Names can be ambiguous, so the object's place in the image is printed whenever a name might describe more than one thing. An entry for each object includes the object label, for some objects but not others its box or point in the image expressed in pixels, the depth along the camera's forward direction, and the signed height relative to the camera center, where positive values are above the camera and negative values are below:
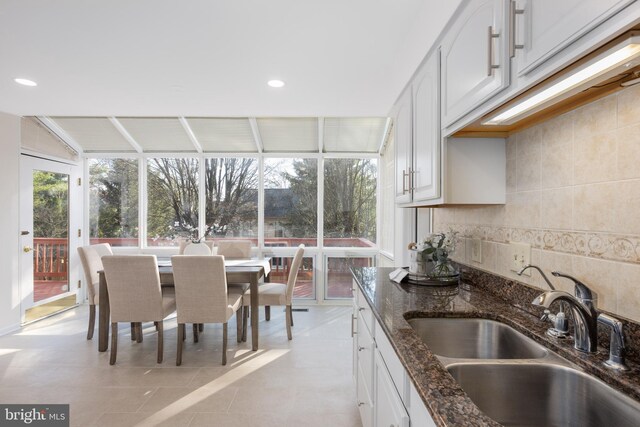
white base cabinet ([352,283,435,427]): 0.93 -0.62
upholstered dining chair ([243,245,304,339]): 3.34 -0.86
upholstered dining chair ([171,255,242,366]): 2.69 -0.67
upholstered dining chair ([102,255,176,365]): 2.75 -0.67
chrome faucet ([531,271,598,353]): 0.93 -0.29
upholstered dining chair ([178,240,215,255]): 3.55 -0.42
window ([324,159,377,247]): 4.64 +0.12
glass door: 3.79 -0.29
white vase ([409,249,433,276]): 1.93 -0.30
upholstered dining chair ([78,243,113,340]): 3.31 -0.65
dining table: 2.98 -0.74
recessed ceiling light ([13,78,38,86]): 2.78 +1.12
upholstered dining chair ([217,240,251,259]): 4.20 -0.47
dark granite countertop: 0.72 -0.41
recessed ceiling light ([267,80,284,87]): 2.79 +1.13
